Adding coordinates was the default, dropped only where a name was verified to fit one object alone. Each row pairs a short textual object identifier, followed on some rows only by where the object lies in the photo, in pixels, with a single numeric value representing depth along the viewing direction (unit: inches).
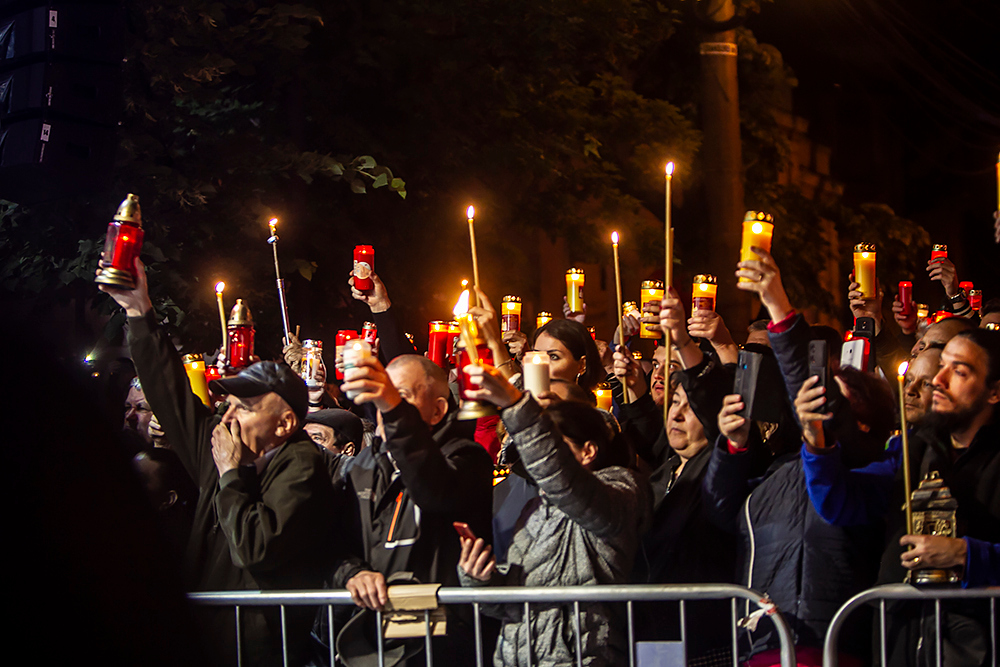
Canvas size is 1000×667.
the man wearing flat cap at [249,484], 304.5
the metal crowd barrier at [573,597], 270.4
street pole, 1008.2
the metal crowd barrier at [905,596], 268.1
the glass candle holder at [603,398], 507.8
